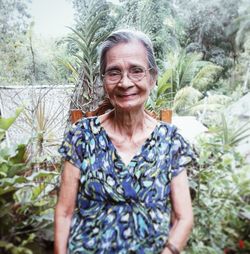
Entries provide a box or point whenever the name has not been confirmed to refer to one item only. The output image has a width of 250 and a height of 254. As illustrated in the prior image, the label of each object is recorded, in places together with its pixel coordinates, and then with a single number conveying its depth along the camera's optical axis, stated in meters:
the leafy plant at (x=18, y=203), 0.94
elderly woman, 0.94
